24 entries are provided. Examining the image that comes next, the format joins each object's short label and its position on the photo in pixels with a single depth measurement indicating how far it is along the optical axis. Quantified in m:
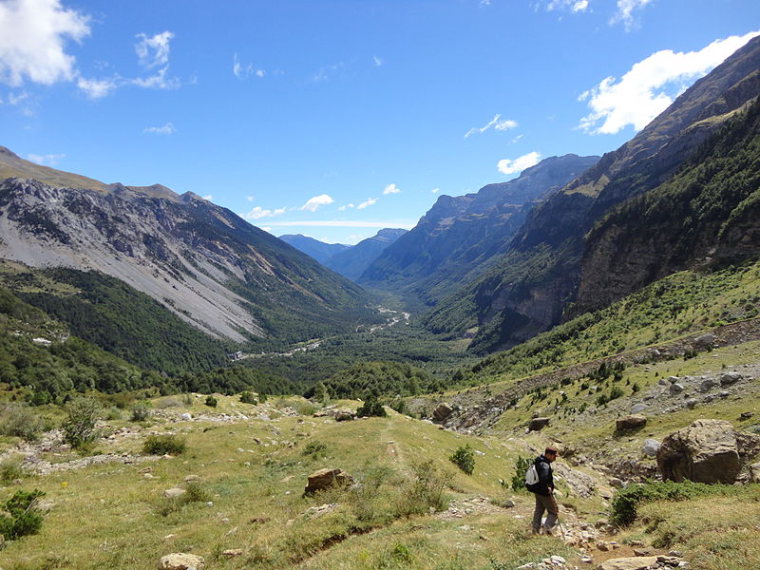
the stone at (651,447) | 22.96
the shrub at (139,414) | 38.69
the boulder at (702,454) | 14.81
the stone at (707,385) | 28.53
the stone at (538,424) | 38.44
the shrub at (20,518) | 14.98
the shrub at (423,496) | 14.97
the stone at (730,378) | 27.67
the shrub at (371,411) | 38.56
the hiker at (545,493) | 12.09
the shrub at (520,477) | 19.52
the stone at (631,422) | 27.67
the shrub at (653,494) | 12.27
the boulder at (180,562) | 11.72
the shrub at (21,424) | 29.55
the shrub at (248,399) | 54.51
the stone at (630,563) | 8.38
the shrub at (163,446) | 27.67
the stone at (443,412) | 57.28
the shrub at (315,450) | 25.22
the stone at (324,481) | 17.61
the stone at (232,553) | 12.44
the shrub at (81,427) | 28.62
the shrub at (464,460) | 23.55
